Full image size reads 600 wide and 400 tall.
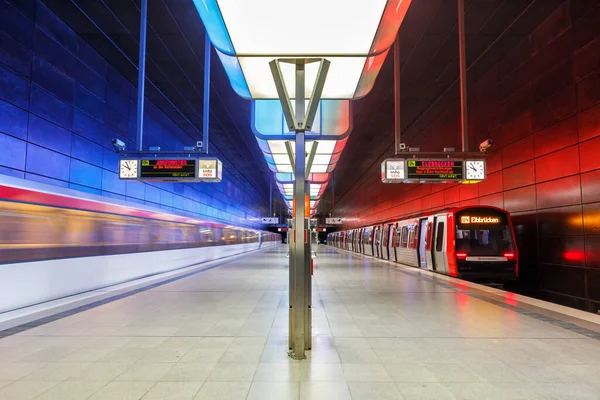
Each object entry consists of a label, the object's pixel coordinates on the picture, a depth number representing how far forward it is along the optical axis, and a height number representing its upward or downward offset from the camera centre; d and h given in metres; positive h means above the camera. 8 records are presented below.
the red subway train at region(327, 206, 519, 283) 10.76 -0.38
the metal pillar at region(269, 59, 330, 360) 4.08 +0.07
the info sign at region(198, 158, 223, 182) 11.20 +1.84
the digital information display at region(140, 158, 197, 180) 11.33 +1.86
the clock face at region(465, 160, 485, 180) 11.45 +1.92
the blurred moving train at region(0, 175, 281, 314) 6.27 -0.28
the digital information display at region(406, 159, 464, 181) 11.42 +1.88
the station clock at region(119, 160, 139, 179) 11.36 +1.86
